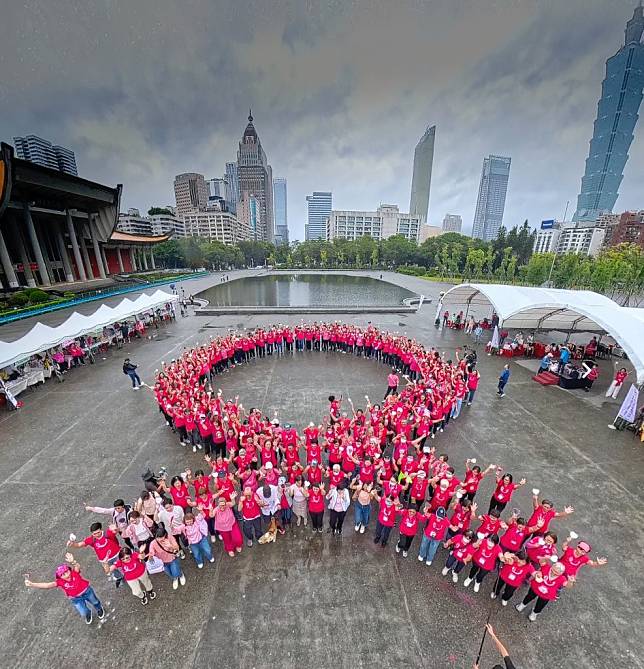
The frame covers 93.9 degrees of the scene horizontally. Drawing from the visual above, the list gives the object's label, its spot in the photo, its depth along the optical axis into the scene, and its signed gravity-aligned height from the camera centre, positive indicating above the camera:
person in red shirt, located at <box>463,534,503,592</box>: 4.77 -4.77
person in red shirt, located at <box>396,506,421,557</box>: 5.30 -4.84
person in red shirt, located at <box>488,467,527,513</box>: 6.13 -4.95
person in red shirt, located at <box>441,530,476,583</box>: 4.94 -4.83
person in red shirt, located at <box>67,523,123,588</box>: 4.48 -4.54
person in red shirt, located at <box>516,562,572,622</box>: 4.20 -4.67
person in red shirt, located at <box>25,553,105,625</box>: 4.18 -4.70
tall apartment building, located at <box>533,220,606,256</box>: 120.88 +1.90
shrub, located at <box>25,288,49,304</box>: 30.12 -5.58
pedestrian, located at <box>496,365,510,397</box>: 11.30 -5.18
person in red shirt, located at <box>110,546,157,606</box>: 4.53 -4.96
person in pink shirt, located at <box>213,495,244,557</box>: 5.32 -4.84
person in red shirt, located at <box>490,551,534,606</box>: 4.49 -4.72
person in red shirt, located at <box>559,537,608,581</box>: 4.16 -4.27
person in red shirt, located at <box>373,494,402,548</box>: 5.47 -4.76
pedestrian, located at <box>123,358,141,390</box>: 11.80 -5.14
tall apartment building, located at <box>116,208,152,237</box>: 122.44 +6.00
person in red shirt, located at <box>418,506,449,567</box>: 5.13 -4.85
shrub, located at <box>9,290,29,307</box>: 28.69 -5.63
